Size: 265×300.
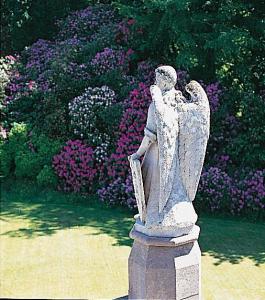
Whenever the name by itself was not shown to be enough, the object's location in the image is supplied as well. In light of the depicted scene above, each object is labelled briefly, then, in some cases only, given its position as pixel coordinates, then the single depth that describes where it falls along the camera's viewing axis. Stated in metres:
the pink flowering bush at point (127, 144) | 11.18
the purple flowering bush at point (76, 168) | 11.86
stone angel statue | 5.18
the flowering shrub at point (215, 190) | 10.62
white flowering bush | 12.64
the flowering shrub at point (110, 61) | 13.73
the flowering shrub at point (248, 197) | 10.55
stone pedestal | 5.36
